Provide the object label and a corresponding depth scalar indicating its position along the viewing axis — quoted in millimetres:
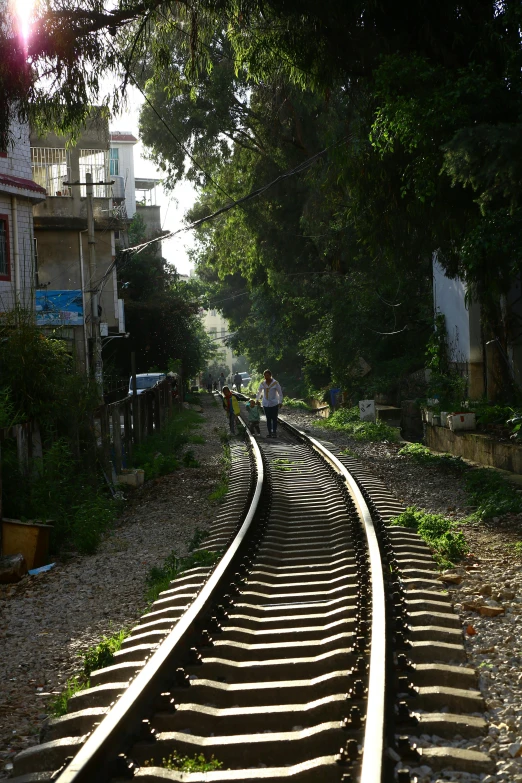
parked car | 34656
